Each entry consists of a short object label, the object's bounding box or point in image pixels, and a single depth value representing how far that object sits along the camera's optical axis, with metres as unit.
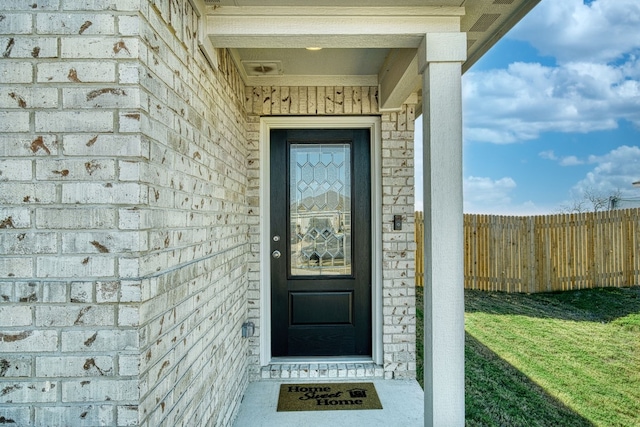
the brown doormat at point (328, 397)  2.82
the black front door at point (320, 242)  3.43
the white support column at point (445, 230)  2.01
